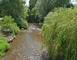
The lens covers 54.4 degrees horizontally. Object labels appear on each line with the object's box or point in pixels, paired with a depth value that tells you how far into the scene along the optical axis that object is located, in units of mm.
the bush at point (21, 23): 14226
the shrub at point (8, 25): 9469
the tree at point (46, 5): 15052
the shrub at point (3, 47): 5233
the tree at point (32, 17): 28281
